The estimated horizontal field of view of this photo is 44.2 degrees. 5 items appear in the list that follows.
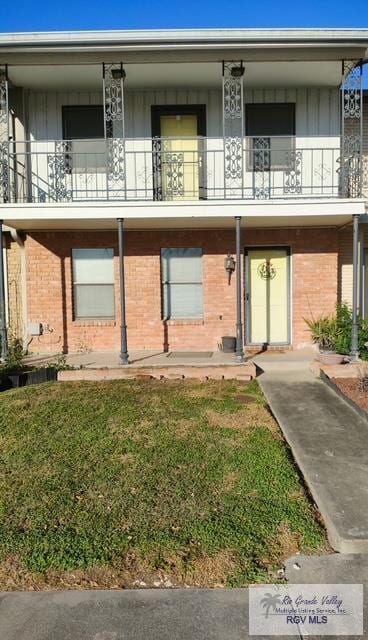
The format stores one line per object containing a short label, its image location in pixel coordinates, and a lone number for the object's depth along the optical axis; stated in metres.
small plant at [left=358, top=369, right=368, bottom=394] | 6.86
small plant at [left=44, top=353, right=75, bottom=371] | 8.52
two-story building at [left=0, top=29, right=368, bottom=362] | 9.46
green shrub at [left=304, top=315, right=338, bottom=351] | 8.98
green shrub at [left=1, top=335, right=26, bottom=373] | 8.30
